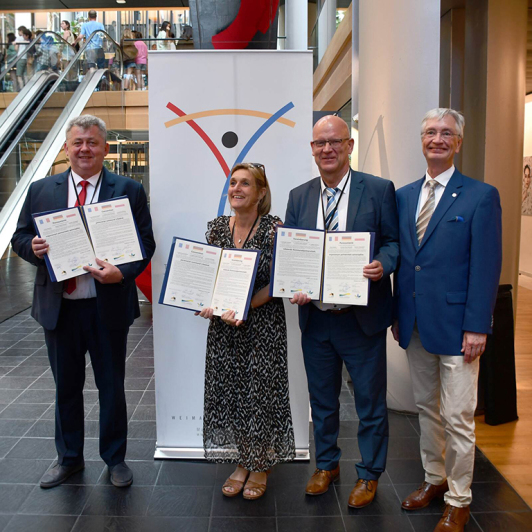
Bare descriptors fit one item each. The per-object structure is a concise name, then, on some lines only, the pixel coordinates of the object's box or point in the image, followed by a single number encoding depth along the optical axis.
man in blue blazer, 2.48
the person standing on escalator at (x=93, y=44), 12.34
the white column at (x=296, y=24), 10.99
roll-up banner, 3.18
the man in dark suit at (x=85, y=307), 2.88
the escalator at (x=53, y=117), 7.70
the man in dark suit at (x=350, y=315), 2.71
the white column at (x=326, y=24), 13.12
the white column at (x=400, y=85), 3.82
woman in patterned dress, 2.83
